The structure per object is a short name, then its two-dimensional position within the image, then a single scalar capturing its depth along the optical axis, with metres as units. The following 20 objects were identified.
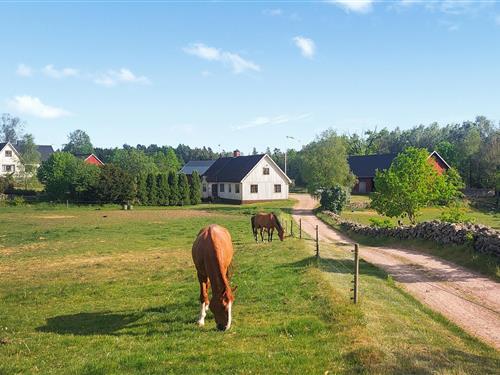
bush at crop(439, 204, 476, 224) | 30.45
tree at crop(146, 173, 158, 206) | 66.88
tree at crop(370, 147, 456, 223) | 34.78
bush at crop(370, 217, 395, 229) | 35.23
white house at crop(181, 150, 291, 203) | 68.44
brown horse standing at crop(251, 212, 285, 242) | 28.38
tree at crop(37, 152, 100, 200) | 62.75
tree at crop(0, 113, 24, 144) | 147.25
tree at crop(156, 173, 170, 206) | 67.69
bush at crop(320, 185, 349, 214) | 51.94
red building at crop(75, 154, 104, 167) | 104.74
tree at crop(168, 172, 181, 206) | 68.50
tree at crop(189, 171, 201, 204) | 70.81
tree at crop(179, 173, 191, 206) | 69.19
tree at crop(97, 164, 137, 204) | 62.50
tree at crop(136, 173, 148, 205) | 65.94
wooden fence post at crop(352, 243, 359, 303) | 12.19
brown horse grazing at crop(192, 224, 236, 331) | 10.27
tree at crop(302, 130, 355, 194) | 61.06
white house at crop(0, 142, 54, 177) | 95.12
